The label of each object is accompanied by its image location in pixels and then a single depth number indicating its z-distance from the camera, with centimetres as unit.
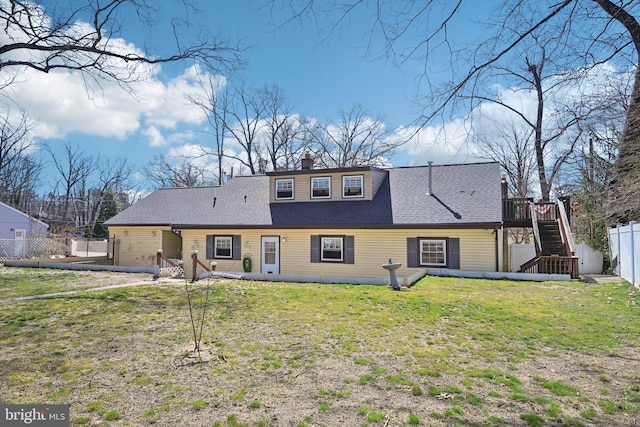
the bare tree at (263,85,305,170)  3381
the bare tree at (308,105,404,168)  3144
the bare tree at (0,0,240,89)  952
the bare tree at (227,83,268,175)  3378
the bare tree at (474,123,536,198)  2689
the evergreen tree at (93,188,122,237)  3706
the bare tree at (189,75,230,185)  3208
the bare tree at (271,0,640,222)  346
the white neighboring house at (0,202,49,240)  3092
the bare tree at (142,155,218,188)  3669
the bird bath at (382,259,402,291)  1159
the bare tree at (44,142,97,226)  4403
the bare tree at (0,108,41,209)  3522
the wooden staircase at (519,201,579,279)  1401
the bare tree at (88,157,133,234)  4544
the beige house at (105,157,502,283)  1509
